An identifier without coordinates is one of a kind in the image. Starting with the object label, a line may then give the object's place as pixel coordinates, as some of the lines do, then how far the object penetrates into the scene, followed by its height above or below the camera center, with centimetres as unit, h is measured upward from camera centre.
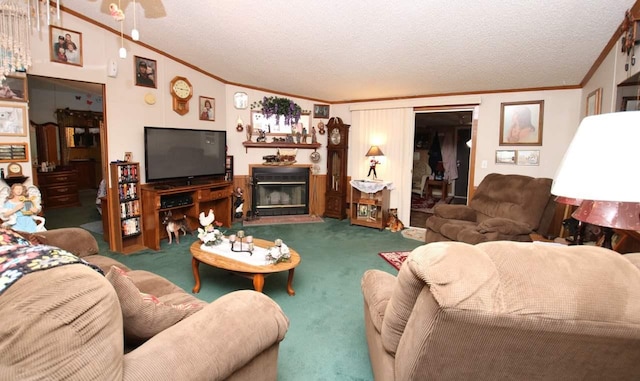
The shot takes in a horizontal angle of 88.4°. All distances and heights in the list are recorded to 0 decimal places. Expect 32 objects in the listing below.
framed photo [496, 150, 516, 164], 467 +10
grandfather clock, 587 -15
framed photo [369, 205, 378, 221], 546 -85
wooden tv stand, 407 -61
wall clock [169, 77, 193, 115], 441 +90
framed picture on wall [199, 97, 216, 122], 489 +76
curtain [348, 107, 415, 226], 544 +30
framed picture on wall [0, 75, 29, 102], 296 +62
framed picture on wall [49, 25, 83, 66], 327 +113
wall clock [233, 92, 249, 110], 540 +98
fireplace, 569 -53
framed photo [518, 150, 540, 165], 454 +9
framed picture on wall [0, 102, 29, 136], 298 +35
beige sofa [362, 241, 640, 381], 81 -37
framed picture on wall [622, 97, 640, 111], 220 +43
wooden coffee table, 254 -84
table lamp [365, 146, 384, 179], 547 +9
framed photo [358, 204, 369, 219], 557 -84
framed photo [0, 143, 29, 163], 302 +4
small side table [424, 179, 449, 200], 797 -60
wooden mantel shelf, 553 +26
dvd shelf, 380 -57
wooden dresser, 616 -59
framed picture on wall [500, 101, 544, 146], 451 +56
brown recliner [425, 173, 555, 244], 331 -57
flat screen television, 410 +8
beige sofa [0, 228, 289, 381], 75 -52
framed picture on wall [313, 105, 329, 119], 606 +91
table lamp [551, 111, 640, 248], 97 +0
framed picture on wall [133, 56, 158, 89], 398 +108
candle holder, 291 -76
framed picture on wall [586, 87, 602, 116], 312 +63
